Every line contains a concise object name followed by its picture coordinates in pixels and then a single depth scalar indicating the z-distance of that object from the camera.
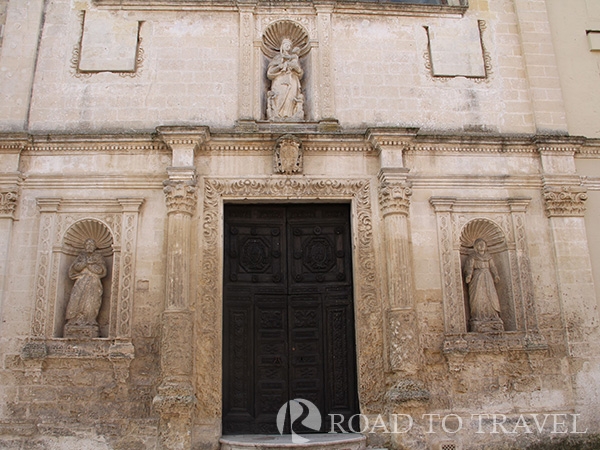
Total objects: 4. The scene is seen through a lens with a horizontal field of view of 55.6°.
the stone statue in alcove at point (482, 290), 8.05
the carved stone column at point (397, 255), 7.51
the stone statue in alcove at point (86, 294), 7.73
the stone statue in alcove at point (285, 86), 8.77
